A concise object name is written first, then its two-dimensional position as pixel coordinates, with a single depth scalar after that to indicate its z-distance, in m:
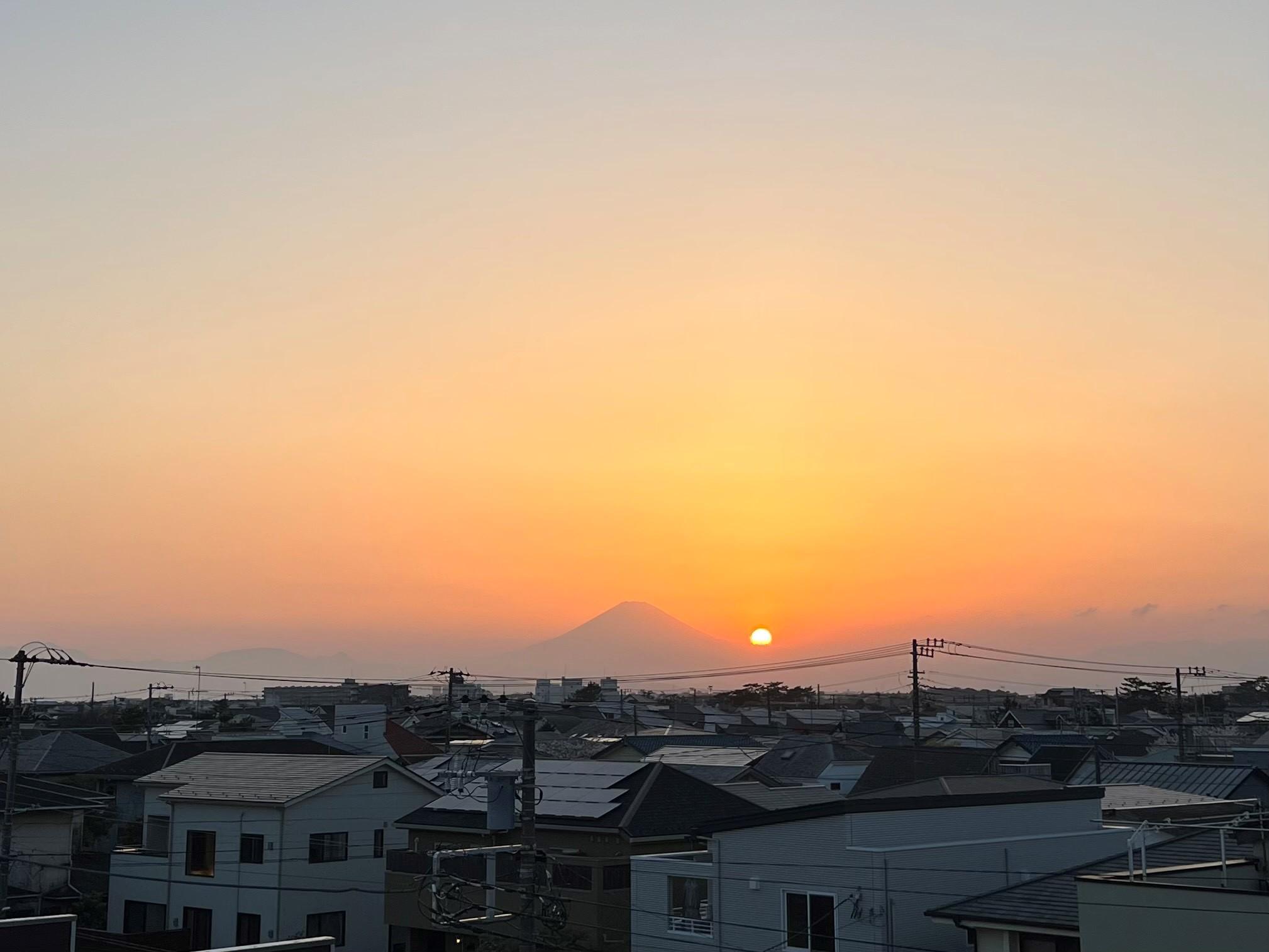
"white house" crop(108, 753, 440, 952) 38.69
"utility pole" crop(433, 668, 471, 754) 46.62
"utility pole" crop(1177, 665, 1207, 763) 57.95
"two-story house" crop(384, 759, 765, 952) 32.09
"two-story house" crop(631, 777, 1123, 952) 23.47
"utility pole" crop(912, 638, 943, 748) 58.23
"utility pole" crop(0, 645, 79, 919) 32.39
